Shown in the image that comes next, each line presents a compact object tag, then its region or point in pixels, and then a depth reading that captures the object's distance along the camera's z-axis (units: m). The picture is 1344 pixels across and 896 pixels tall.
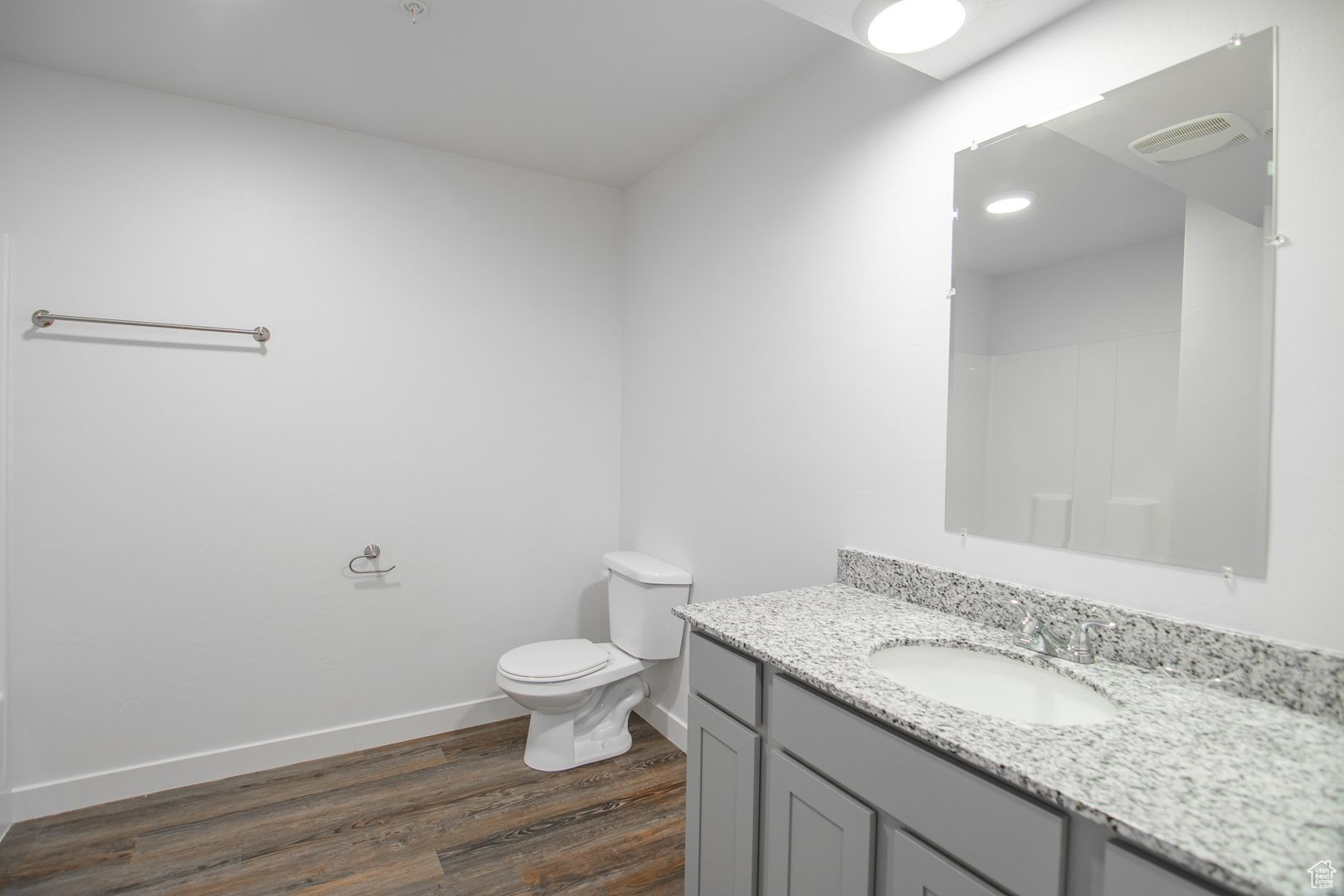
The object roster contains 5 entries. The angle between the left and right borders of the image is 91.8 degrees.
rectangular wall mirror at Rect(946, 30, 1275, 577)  1.15
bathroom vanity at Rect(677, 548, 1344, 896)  0.76
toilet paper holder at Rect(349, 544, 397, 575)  2.69
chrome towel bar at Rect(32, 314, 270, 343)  2.16
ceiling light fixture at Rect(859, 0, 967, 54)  1.39
